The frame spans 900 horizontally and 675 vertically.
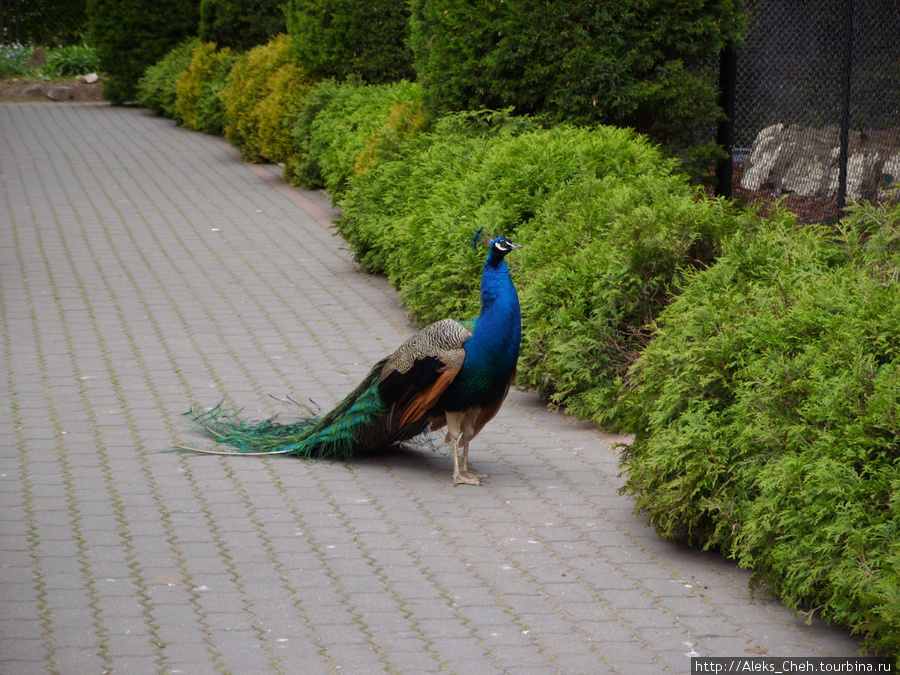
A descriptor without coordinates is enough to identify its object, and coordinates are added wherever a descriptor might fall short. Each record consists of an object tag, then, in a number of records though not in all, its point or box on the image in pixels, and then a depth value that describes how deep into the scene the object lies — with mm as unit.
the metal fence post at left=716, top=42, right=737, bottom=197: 19922
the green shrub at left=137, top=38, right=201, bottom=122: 42594
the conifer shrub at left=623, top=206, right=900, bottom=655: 7875
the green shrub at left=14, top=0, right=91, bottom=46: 65312
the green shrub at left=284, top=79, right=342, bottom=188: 28078
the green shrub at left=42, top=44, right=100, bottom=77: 55500
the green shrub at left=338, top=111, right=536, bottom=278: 18562
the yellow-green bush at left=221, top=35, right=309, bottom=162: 30578
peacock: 10961
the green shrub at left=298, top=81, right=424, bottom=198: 23344
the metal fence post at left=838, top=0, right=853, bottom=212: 18078
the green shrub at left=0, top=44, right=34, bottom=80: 55469
